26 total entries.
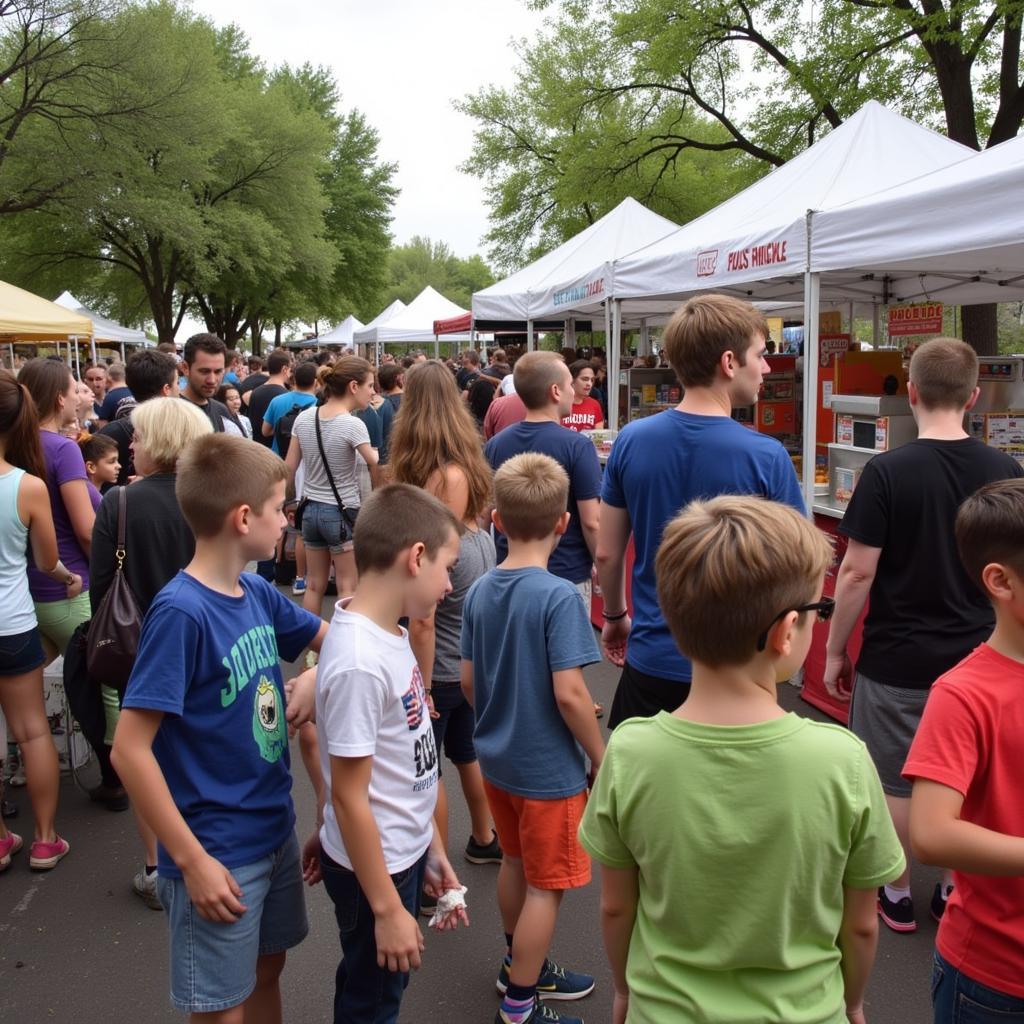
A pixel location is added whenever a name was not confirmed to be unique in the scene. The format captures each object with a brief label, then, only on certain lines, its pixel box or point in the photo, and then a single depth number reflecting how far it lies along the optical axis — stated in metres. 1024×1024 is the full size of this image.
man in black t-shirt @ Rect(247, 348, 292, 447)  9.22
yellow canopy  11.95
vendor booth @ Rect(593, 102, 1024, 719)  4.27
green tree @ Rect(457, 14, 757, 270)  21.27
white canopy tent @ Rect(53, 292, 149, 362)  24.75
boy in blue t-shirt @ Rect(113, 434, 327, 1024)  1.81
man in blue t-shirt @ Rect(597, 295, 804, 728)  2.58
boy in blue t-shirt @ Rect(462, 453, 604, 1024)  2.43
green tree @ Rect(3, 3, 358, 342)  25.69
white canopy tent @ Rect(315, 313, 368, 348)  33.75
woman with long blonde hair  3.30
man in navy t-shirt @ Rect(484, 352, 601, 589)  4.06
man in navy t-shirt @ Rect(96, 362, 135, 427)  7.36
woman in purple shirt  3.71
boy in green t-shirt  1.34
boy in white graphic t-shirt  1.81
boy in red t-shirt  1.53
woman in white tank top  3.41
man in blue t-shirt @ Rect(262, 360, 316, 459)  8.23
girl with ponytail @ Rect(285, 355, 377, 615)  5.90
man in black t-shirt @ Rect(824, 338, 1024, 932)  3.03
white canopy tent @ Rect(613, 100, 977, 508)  5.35
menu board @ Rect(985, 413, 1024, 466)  4.55
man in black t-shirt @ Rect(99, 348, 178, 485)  4.53
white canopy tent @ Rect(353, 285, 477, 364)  24.03
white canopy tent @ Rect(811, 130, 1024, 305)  3.92
